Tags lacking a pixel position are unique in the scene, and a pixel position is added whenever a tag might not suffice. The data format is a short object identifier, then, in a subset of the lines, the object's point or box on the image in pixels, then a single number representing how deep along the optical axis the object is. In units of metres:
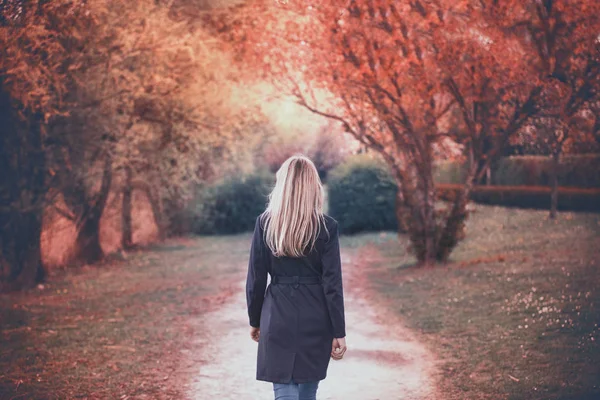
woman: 4.37
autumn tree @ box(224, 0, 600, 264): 11.81
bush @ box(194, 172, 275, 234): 23.16
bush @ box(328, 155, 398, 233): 21.80
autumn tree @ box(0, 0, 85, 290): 9.41
